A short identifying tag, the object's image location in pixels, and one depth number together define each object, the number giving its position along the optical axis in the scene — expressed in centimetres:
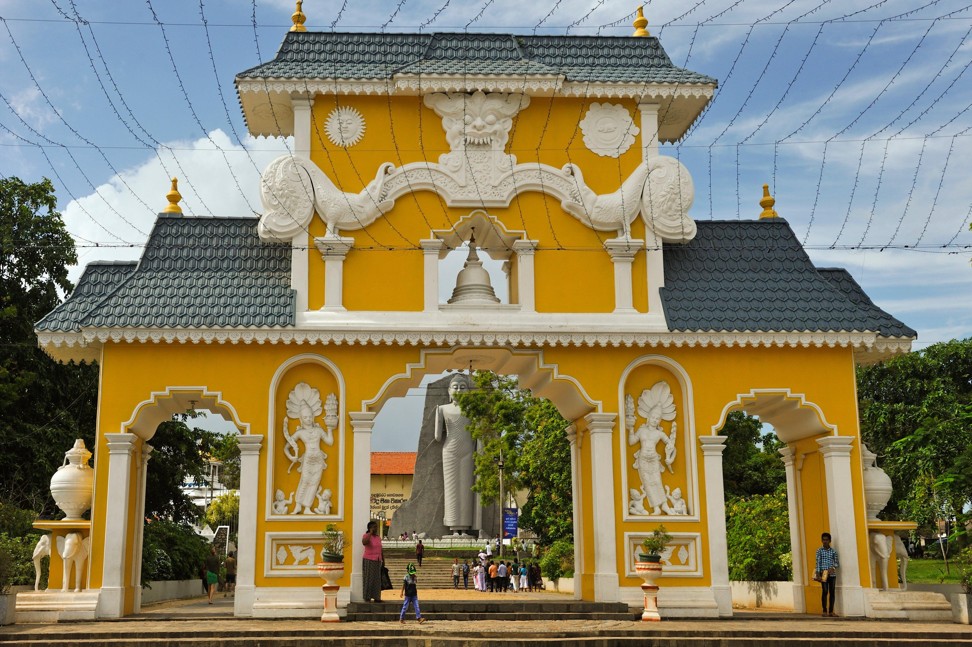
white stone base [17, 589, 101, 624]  1410
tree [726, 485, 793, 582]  2052
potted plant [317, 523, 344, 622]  1396
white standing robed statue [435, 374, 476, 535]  3794
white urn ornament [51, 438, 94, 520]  1487
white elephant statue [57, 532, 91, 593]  1448
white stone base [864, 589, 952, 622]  1485
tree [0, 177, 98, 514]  2316
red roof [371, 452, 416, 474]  6300
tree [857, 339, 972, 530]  2336
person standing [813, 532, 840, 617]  1512
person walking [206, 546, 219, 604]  2215
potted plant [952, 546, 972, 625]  1447
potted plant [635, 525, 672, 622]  1416
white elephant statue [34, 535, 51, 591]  1478
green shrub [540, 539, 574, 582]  2725
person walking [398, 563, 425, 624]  1373
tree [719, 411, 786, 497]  3222
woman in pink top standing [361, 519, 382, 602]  1465
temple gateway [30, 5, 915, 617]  1512
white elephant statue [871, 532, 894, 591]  1543
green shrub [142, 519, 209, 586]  2231
